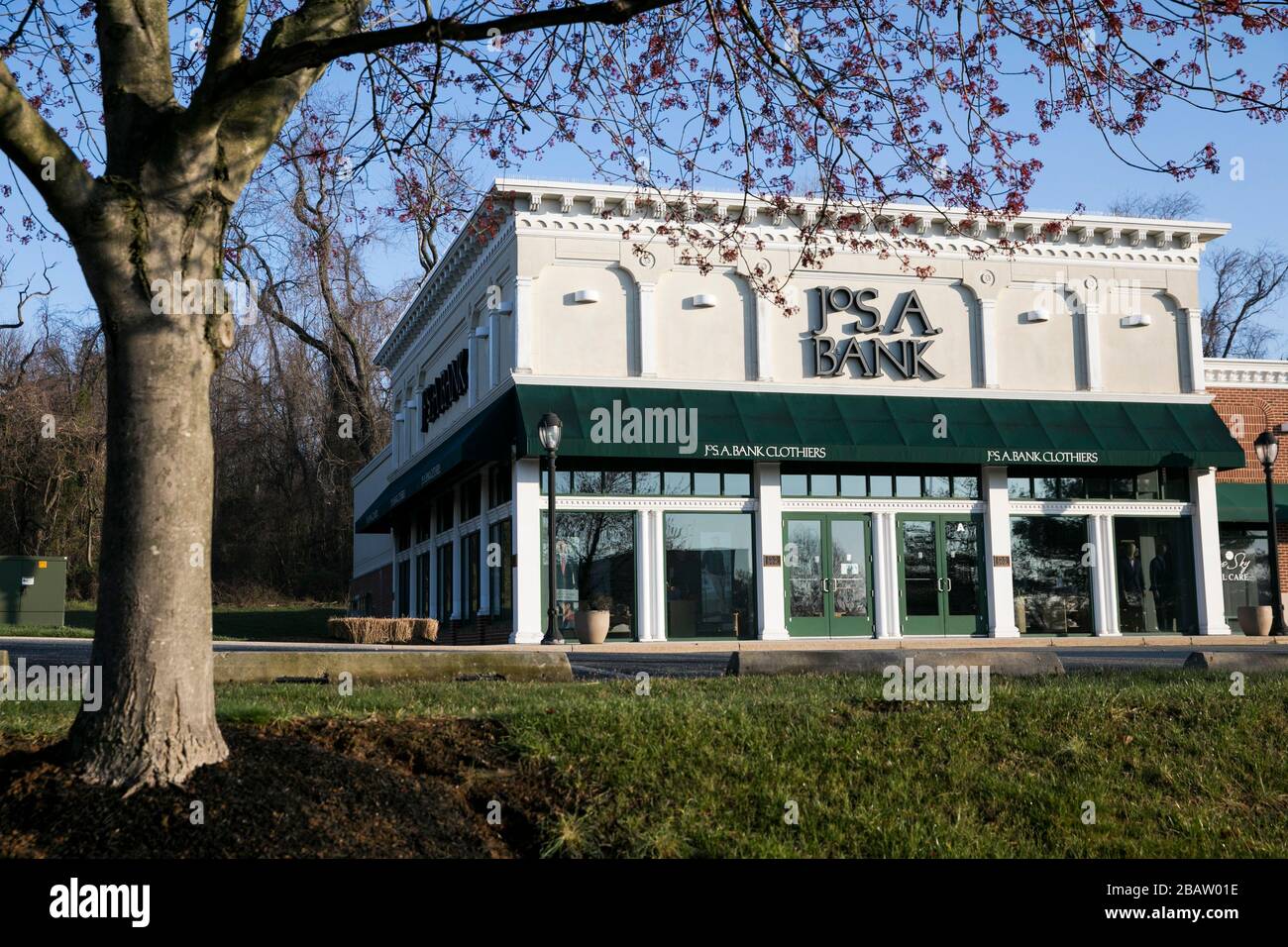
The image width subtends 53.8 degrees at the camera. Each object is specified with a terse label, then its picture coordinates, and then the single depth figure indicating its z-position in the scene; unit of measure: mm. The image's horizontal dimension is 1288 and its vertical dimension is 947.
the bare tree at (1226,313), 55500
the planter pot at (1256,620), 26469
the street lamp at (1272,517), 26000
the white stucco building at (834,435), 25016
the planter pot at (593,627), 24141
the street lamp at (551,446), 21219
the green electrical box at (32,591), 30266
